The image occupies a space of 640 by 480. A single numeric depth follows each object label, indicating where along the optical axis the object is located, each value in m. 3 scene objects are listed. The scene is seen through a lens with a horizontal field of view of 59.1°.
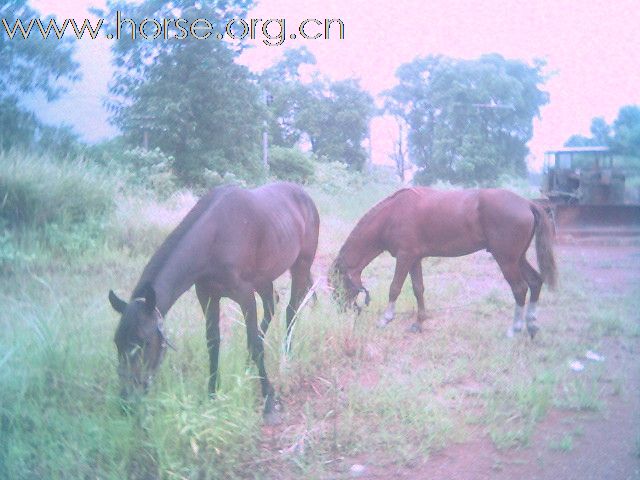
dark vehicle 10.54
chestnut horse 6.03
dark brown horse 3.24
